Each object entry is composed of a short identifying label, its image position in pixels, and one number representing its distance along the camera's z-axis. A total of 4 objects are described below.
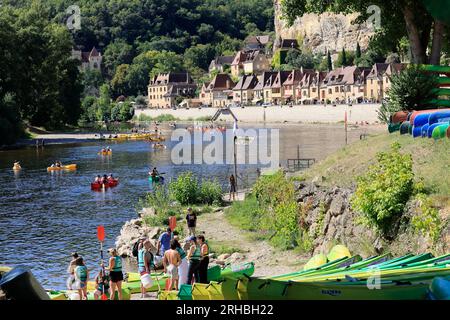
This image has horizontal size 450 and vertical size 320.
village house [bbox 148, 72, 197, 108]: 176.75
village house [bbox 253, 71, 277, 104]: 155.62
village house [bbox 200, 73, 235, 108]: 165.71
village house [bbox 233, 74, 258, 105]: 161.25
